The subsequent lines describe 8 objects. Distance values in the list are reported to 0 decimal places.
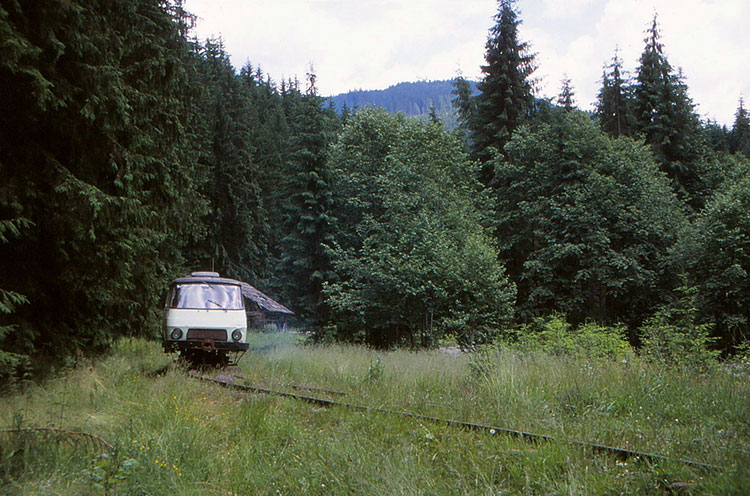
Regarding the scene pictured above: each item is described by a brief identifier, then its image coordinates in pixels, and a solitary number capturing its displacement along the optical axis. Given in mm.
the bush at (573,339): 14422
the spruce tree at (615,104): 36688
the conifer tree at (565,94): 35250
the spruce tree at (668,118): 34375
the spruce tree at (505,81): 32688
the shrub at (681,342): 8344
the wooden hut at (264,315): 19506
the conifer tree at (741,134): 56194
